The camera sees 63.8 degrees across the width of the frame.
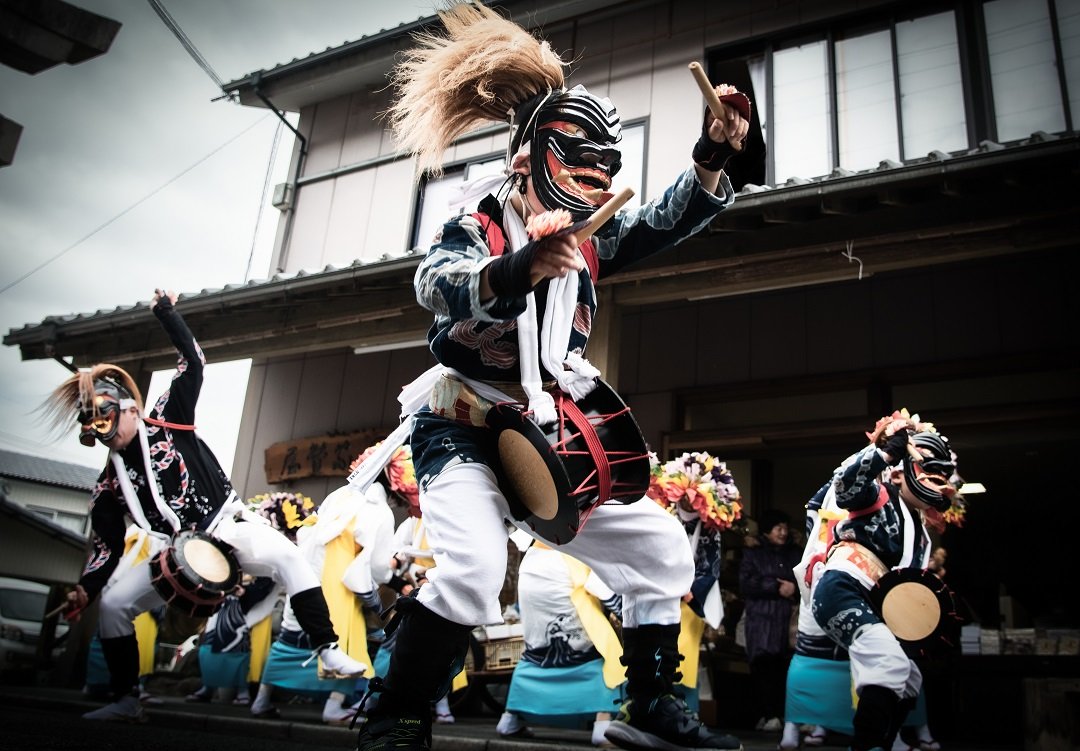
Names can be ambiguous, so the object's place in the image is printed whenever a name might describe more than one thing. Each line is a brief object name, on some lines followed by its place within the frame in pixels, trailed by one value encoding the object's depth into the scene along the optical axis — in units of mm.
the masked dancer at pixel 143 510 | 5090
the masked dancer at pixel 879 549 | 4012
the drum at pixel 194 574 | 4875
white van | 10812
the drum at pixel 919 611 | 4145
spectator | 7102
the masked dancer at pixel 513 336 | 2373
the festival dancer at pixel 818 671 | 5098
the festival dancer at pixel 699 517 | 5648
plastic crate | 7223
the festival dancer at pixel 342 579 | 6234
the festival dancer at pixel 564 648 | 5359
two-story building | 6270
